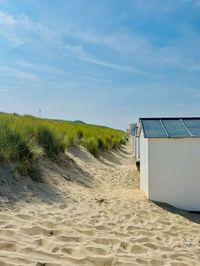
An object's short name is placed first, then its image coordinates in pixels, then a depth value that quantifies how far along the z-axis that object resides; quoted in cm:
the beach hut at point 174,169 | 513
